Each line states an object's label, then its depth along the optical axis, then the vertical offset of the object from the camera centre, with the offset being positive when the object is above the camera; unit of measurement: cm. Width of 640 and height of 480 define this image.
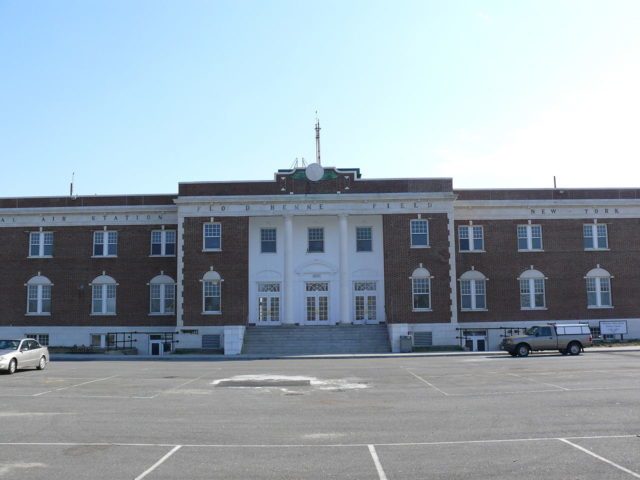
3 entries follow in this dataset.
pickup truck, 3244 -170
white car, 2450 -167
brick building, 3975 +309
